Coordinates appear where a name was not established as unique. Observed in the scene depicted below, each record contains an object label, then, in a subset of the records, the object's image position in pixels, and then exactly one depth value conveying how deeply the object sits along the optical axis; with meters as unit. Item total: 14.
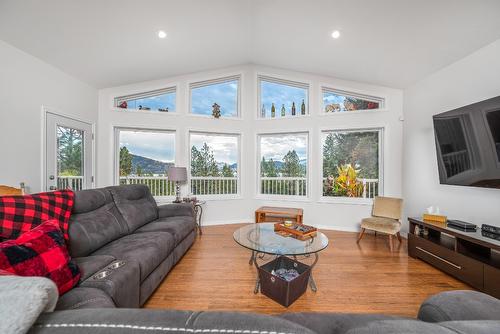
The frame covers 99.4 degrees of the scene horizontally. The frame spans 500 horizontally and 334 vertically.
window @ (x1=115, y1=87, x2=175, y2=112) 4.05
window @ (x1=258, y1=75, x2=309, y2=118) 4.39
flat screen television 2.18
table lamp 3.74
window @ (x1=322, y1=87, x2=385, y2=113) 3.96
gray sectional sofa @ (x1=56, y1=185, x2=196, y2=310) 1.34
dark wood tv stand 1.95
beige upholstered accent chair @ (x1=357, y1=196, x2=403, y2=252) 3.04
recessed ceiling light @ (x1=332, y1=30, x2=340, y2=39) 2.81
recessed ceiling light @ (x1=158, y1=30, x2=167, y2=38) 2.83
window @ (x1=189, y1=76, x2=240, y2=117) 4.38
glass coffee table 1.89
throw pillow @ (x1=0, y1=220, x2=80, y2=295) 1.04
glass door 2.89
